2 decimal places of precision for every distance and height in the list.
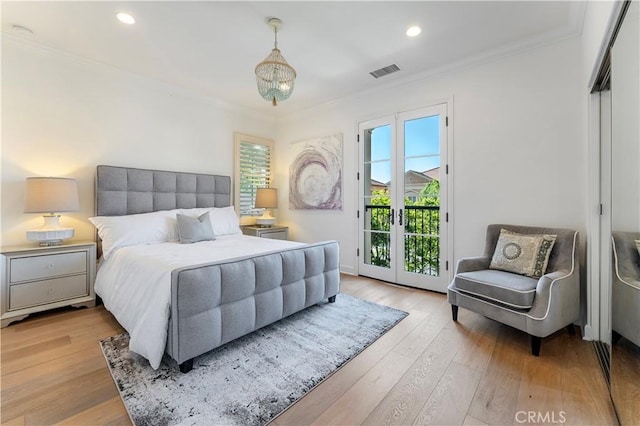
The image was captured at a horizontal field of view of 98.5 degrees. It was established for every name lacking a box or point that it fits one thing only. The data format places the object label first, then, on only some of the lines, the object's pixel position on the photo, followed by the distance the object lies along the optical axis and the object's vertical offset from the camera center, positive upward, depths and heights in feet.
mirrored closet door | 4.12 -0.04
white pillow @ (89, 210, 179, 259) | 9.23 -0.61
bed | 5.83 -1.46
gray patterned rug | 4.73 -3.36
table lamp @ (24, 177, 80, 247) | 8.45 +0.30
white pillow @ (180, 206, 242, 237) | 11.91 -0.22
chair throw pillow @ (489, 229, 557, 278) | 7.66 -1.08
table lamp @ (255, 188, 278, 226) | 14.96 +0.64
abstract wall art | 14.08 +2.15
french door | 10.96 +0.72
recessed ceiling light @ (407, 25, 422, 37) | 8.39 +5.70
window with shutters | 15.02 +2.59
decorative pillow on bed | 10.18 -0.64
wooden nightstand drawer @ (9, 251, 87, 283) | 8.09 -1.68
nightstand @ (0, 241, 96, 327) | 7.98 -2.07
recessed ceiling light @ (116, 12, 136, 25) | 7.75 +5.57
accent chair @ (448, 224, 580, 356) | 6.55 -1.72
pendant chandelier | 7.59 +3.85
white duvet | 5.82 -1.74
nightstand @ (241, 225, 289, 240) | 14.29 -0.95
